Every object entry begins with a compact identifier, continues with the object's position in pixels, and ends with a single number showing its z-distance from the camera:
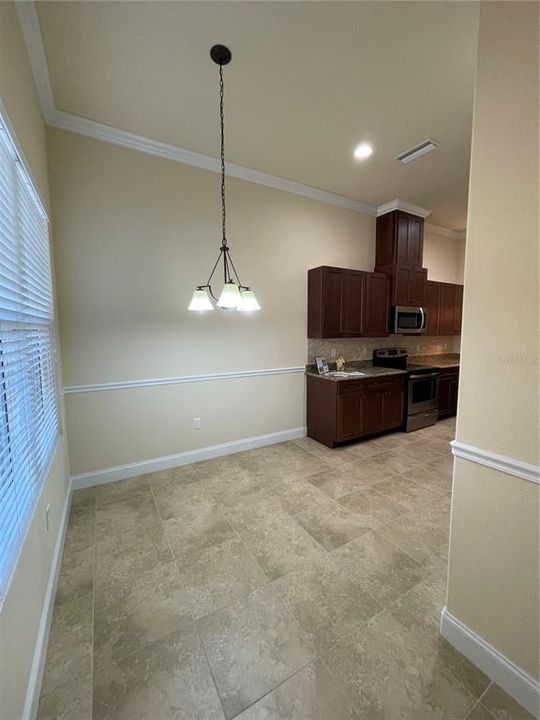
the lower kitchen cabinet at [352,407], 3.62
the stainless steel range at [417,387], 4.19
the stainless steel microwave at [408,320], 4.32
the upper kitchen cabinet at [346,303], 3.79
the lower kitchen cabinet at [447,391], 4.61
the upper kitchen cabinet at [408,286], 4.32
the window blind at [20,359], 1.13
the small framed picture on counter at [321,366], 3.99
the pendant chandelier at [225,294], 1.94
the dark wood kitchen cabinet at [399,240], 4.32
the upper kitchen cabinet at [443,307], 4.82
